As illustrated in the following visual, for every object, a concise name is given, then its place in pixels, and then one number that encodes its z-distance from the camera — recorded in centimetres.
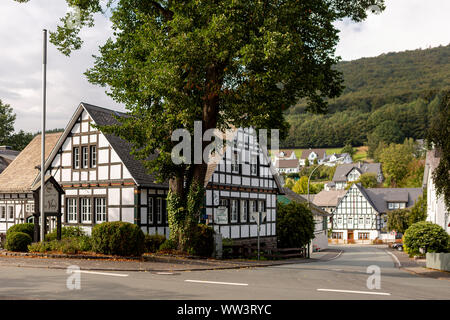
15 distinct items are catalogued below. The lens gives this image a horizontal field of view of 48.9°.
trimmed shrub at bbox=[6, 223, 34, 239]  2464
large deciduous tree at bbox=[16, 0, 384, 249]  1770
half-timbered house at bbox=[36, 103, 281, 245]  2766
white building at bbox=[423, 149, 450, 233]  3553
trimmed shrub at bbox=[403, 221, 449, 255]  3169
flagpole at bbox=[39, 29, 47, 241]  2234
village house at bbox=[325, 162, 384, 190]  15688
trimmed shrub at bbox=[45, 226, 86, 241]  2795
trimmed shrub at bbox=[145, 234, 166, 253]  2470
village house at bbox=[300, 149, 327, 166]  19690
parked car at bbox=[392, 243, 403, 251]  6593
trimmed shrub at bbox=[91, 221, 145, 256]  2041
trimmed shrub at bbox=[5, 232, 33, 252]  2280
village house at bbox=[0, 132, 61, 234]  3344
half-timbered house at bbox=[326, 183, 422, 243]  9738
